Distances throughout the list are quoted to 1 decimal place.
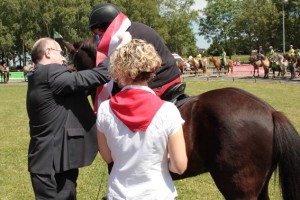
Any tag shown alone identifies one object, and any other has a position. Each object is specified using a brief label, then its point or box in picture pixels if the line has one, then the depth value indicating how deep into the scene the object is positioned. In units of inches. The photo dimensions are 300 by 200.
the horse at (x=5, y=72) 1444.4
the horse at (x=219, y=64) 1315.2
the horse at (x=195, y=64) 1398.9
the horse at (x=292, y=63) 1080.3
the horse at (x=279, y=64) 1126.4
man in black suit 125.3
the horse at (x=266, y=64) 1138.0
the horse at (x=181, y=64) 1432.1
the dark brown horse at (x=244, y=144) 133.4
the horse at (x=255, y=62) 1198.3
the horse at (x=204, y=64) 1373.5
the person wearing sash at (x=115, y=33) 149.9
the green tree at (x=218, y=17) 2965.1
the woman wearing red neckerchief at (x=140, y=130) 88.5
